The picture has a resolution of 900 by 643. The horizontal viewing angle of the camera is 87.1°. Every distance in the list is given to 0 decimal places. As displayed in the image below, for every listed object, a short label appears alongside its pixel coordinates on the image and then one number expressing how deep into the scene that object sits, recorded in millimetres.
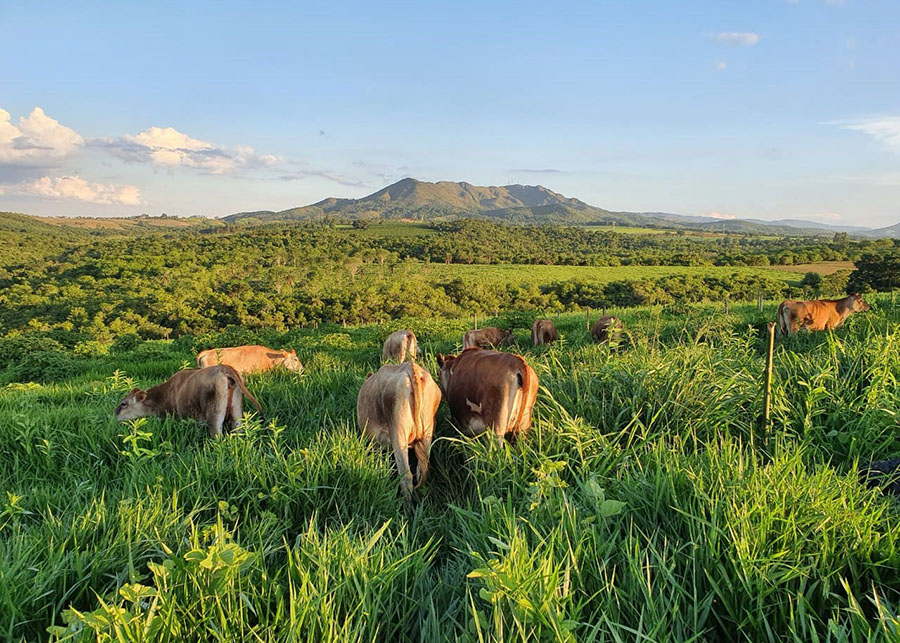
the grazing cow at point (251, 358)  10250
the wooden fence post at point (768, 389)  3898
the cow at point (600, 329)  13333
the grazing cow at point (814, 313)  11336
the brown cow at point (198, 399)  5547
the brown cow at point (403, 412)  4434
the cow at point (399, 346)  10820
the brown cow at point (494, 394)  4484
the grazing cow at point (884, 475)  2992
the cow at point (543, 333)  13852
